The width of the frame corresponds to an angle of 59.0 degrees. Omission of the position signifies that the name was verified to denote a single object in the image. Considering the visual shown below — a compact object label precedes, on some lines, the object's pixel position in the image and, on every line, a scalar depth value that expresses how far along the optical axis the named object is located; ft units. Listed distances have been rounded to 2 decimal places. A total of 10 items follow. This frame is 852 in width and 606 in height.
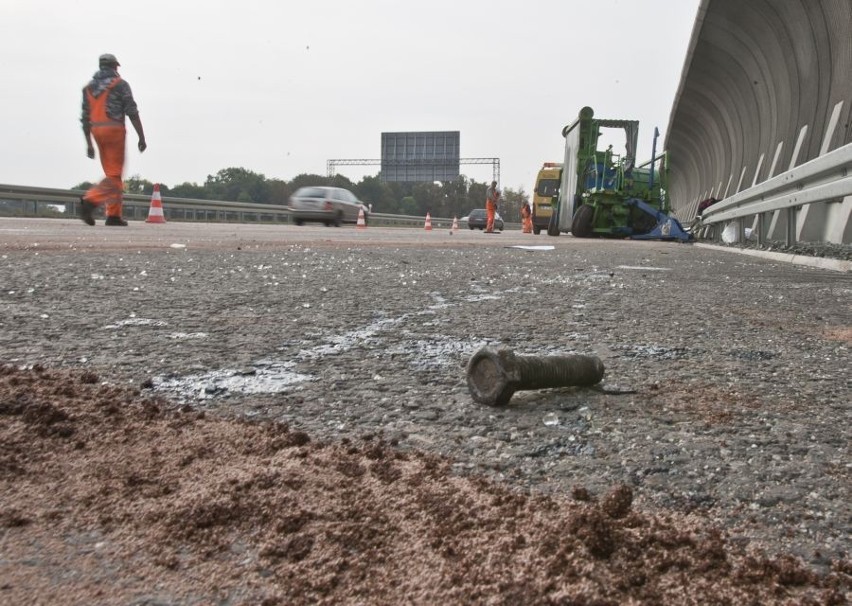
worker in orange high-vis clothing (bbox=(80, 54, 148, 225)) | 36.19
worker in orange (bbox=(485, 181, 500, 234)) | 90.94
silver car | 88.63
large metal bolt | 5.95
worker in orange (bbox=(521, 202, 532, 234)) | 106.22
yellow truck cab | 92.99
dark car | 154.10
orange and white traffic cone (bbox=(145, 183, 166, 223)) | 59.36
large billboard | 223.71
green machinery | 57.00
